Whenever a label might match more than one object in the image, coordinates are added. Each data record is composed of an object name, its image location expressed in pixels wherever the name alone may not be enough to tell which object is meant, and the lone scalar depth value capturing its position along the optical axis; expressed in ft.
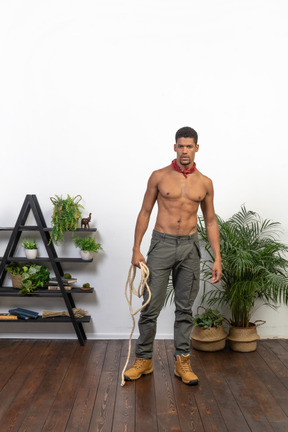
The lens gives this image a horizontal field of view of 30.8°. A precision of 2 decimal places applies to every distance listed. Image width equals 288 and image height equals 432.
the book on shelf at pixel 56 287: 13.50
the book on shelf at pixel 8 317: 13.46
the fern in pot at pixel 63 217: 13.10
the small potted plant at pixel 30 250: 13.50
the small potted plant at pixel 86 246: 13.28
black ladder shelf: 13.38
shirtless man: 10.93
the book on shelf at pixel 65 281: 13.52
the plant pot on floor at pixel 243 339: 13.05
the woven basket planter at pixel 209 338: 12.98
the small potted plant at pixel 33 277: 13.33
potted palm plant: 12.57
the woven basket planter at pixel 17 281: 13.46
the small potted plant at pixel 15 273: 13.47
